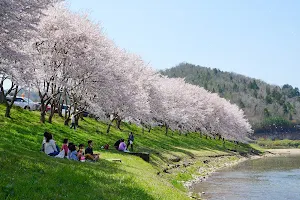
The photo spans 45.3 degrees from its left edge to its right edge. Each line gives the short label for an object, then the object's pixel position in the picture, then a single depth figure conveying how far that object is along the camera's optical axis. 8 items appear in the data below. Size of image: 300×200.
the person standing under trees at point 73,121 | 44.50
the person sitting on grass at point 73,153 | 22.58
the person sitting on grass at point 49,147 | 22.20
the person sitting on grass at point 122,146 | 37.04
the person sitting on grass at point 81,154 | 23.03
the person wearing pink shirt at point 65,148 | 22.36
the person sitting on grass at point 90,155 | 24.08
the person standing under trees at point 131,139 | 41.04
